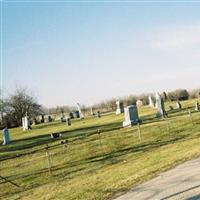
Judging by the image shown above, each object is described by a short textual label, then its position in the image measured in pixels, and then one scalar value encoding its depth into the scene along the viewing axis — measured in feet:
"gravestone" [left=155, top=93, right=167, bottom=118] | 118.62
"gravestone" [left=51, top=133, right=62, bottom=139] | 112.93
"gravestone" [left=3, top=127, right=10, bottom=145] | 122.93
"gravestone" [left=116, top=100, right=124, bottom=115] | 175.20
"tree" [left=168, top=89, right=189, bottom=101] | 229.21
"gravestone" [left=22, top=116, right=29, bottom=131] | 173.42
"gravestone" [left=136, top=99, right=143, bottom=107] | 233.37
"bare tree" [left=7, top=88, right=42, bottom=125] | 247.70
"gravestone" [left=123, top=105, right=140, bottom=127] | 108.68
